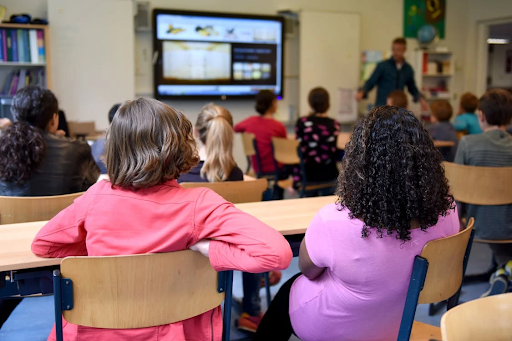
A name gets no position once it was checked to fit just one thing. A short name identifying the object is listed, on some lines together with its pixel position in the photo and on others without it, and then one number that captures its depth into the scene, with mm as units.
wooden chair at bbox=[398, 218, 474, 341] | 1442
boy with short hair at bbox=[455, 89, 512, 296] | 2908
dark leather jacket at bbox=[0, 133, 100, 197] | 2354
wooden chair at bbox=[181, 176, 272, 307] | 2392
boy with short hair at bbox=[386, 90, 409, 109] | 4500
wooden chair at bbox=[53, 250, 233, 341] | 1274
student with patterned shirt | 4191
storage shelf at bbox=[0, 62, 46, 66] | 5047
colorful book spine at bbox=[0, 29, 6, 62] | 5051
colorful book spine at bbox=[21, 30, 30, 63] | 5164
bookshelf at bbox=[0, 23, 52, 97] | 5078
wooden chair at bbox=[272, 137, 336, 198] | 4254
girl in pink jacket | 1348
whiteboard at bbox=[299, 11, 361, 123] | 6637
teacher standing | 6469
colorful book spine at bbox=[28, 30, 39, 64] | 5176
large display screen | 5957
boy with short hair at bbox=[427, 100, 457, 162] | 4516
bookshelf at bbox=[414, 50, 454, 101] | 7301
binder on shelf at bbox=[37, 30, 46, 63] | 5211
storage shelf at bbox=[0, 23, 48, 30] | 4981
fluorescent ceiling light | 10852
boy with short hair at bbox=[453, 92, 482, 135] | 5051
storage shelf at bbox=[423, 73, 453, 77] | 7345
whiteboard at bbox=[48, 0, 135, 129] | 5441
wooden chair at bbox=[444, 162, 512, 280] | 2746
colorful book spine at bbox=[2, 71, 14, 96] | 5191
